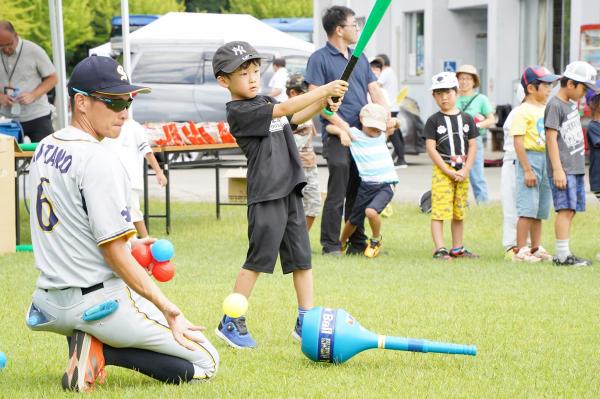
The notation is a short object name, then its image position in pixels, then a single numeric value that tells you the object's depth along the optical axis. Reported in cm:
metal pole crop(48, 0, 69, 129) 1326
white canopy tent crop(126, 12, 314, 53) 2283
